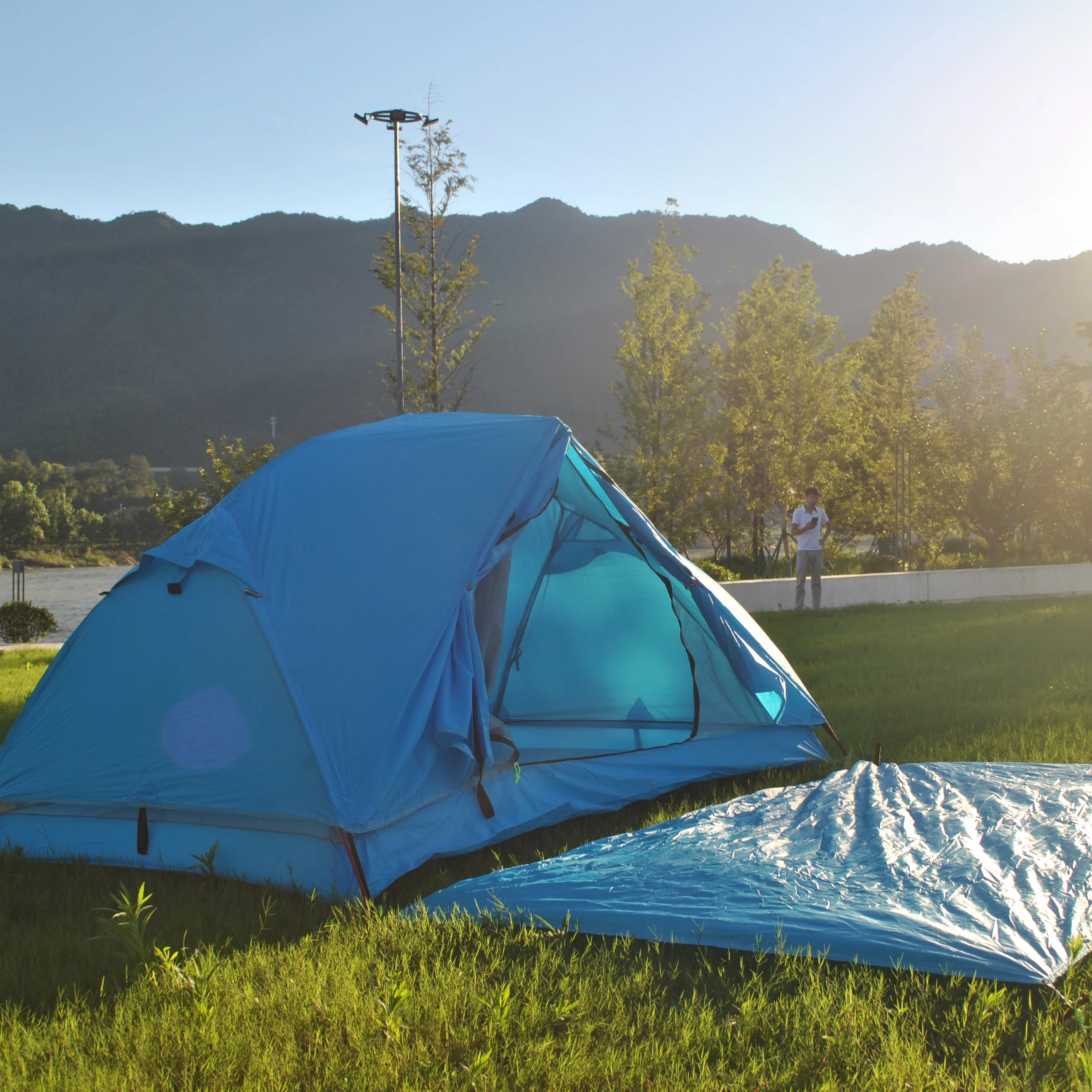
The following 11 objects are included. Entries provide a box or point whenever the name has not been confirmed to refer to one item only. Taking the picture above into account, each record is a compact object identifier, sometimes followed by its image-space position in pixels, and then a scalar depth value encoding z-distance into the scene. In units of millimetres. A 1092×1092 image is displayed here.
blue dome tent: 3807
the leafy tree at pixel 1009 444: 19562
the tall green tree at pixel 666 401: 18359
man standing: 12727
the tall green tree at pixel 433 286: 19859
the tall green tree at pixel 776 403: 18969
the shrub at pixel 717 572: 15336
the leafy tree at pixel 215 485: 17156
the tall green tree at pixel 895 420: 20656
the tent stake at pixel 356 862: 3527
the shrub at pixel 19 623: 13148
